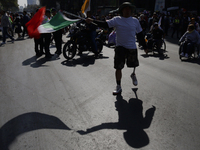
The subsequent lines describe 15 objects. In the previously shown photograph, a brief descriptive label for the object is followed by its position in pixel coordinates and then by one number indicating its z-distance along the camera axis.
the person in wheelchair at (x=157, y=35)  9.92
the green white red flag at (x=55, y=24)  5.44
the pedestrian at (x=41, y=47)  9.01
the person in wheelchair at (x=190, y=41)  8.60
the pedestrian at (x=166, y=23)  16.98
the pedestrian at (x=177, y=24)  16.66
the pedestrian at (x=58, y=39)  9.30
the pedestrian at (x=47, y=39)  8.71
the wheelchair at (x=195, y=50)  8.76
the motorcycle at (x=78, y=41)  8.39
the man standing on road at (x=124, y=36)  4.42
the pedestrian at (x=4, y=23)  13.37
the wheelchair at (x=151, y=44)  9.98
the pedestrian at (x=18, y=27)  17.00
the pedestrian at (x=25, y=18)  15.88
